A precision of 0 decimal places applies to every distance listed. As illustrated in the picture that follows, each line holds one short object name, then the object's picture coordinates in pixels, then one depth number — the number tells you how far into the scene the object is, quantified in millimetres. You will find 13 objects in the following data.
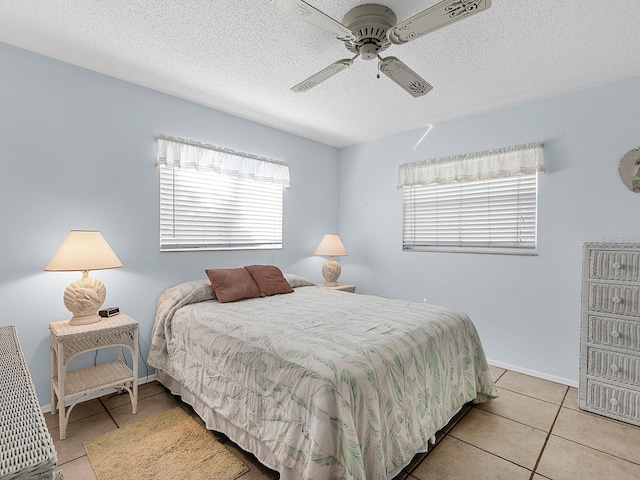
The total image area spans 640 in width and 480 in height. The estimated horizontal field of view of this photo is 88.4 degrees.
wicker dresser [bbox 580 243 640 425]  2287
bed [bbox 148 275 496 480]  1462
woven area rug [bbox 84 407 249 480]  1771
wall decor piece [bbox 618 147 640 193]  2584
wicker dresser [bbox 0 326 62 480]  679
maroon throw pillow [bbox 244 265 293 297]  3102
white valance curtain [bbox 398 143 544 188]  3049
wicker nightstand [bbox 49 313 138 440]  2086
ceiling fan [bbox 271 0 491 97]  1463
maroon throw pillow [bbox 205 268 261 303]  2806
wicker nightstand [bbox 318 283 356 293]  3926
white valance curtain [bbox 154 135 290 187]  2963
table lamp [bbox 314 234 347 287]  4090
